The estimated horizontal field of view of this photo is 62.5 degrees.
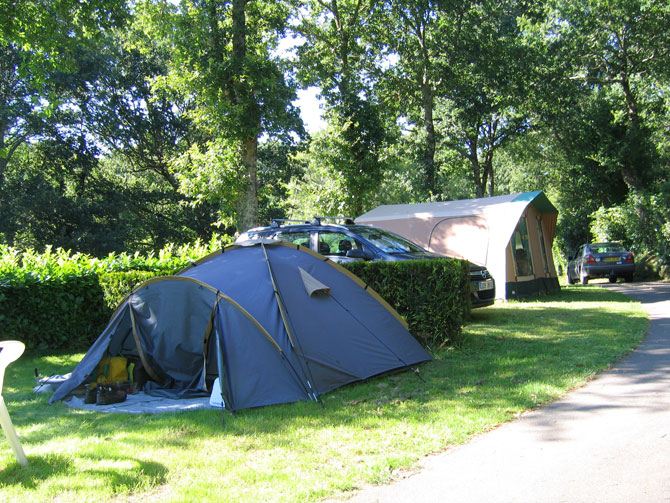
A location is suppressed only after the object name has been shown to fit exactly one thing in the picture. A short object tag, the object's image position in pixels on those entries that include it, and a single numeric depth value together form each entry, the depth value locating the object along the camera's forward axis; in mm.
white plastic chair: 3850
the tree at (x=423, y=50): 21781
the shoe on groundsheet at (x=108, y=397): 5809
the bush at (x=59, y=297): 9203
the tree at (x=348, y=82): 19469
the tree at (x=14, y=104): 24453
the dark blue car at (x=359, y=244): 9299
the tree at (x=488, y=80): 21594
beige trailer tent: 12727
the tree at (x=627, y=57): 20516
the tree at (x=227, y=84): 15227
